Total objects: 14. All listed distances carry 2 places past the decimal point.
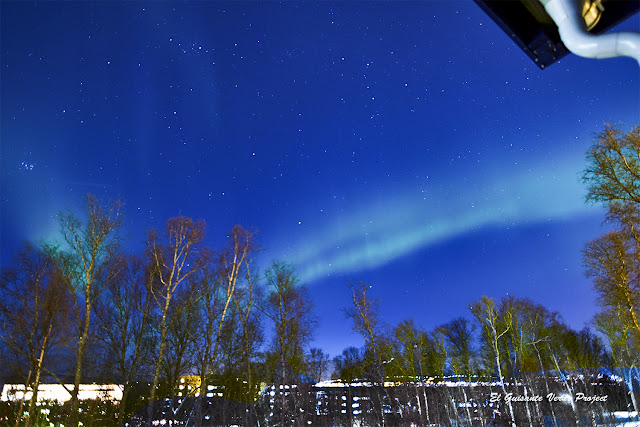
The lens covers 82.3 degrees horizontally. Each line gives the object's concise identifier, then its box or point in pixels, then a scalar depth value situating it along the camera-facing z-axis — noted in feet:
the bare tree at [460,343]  103.96
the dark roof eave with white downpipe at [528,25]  7.02
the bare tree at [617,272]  50.98
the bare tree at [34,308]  41.22
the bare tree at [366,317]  65.00
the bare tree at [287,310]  61.62
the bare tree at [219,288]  51.38
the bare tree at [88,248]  43.11
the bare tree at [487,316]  85.15
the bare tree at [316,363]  74.26
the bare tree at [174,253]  50.47
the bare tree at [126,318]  54.34
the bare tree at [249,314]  57.36
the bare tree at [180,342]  56.34
